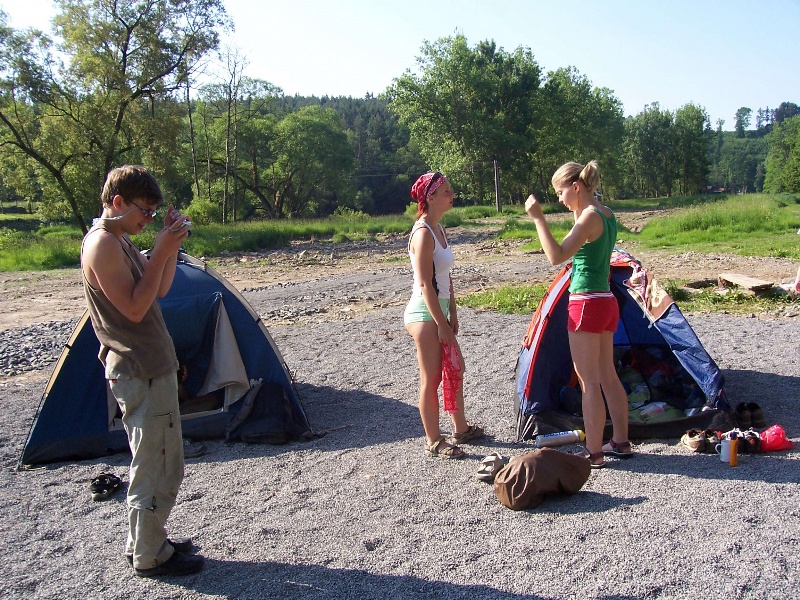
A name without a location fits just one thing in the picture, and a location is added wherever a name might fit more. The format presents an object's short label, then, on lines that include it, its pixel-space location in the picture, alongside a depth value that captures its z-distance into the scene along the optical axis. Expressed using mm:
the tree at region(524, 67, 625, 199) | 56344
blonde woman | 4344
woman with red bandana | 4738
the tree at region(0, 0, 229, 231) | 25719
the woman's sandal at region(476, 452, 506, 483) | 4566
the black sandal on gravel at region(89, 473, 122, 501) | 4801
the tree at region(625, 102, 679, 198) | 79750
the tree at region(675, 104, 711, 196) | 77875
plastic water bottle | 5250
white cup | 4621
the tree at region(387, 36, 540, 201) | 52688
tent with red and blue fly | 5305
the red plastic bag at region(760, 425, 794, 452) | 4734
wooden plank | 10375
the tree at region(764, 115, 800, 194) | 85125
